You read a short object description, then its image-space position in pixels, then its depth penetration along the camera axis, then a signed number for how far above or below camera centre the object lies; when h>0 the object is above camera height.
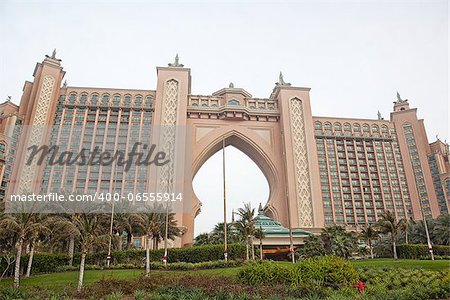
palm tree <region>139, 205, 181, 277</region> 28.55 +3.20
